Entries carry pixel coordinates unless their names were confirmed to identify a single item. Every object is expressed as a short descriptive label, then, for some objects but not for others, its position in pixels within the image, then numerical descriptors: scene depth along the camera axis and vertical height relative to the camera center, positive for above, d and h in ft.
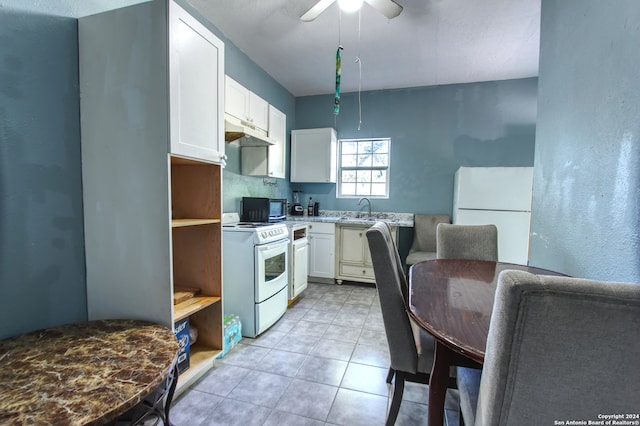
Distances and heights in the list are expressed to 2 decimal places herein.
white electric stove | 7.47 -2.08
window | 13.91 +1.66
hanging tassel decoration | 7.24 +3.18
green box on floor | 6.81 -3.38
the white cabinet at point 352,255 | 11.85 -2.37
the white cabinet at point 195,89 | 4.42 +1.97
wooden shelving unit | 6.05 -1.11
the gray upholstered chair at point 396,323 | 4.10 -1.82
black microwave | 9.98 -0.37
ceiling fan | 6.56 +4.74
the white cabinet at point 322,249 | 12.09 -2.16
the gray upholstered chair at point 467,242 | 6.82 -1.00
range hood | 7.92 +2.02
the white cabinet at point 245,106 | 8.49 +3.15
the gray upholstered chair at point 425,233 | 12.14 -1.40
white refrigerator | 9.87 -0.02
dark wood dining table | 2.82 -1.35
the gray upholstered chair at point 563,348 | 1.59 -0.88
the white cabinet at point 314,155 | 13.37 +2.19
